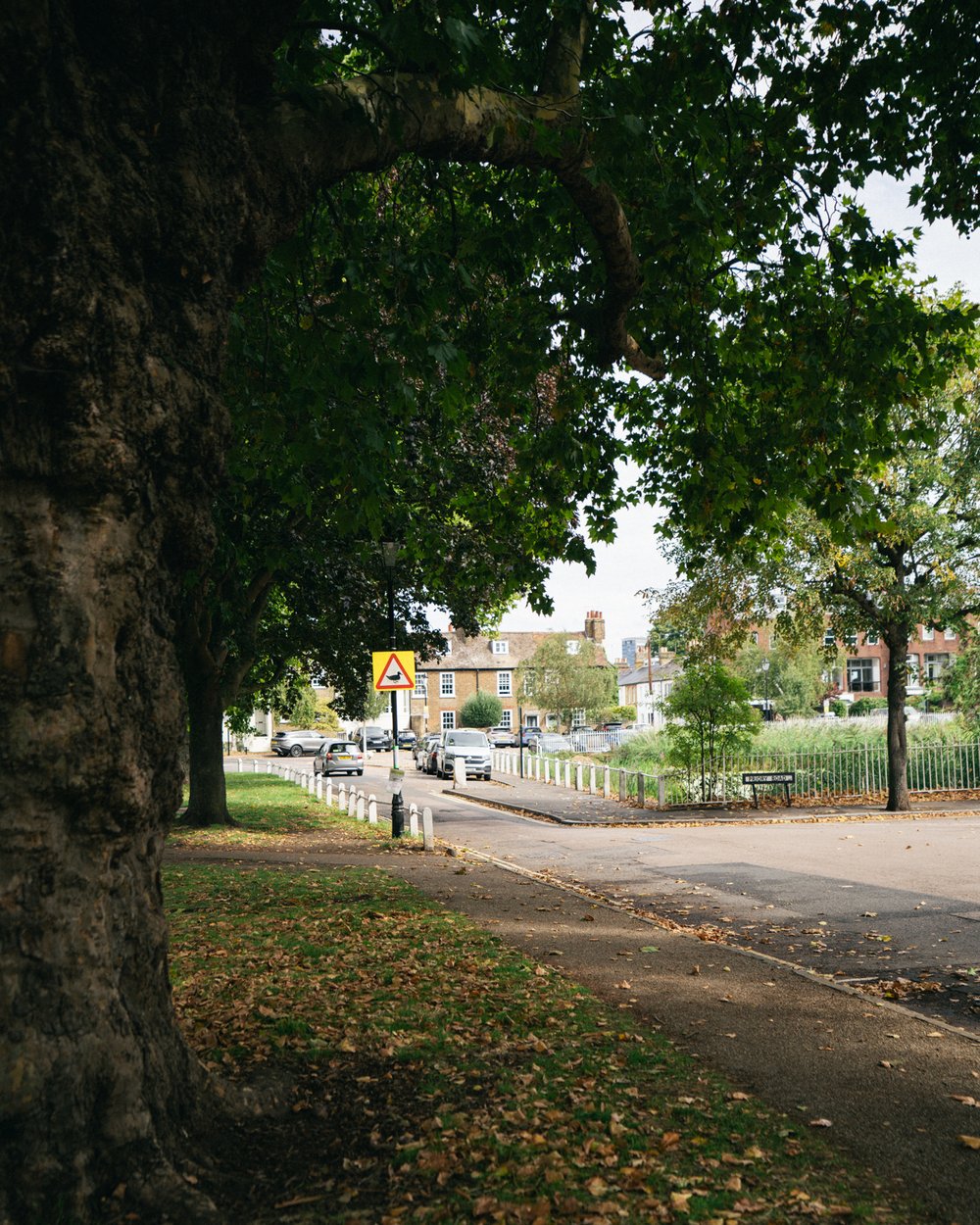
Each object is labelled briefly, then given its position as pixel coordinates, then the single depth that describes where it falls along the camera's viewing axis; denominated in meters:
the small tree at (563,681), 58.12
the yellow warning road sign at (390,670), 17.23
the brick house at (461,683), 81.81
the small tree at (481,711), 71.88
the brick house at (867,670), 72.75
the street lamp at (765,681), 58.25
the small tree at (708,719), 23.84
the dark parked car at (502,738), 62.02
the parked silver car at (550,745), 49.94
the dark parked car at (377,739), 62.19
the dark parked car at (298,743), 64.56
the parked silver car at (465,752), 37.69
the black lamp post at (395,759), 17.28
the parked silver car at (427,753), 42.09
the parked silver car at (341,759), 43.72
